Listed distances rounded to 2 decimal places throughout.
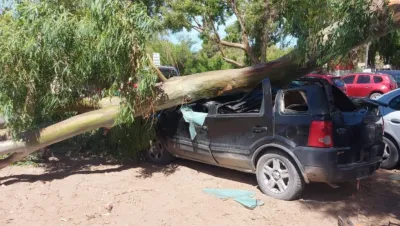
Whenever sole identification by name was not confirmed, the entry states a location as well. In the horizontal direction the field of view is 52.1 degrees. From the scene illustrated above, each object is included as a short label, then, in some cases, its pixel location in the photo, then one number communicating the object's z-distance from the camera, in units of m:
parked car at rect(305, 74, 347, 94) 19.77
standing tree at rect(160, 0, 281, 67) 17.41
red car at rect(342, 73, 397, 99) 20.14
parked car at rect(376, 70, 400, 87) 22.66
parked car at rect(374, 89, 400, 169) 7.31
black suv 5.13
